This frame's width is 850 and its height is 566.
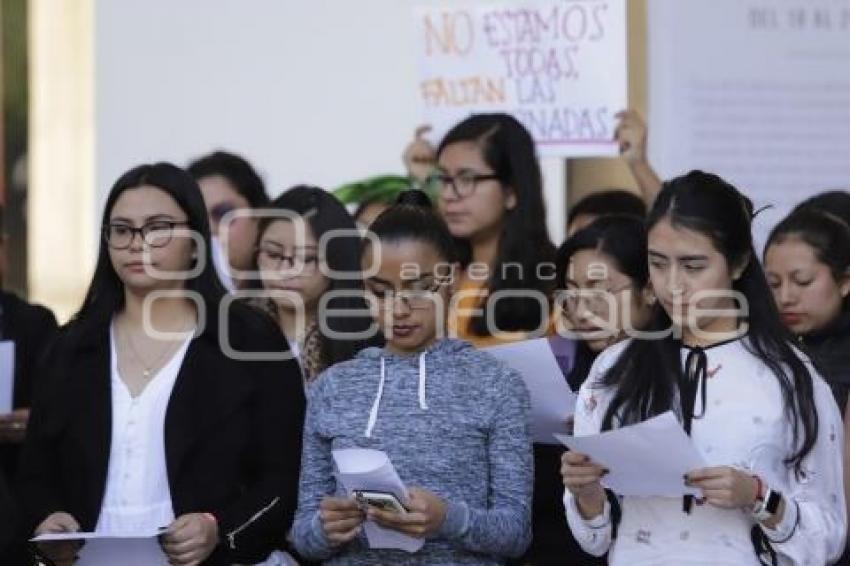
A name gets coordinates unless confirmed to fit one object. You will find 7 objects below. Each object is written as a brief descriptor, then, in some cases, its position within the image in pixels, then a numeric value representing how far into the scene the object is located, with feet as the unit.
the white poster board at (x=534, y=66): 44.73
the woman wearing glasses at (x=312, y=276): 37.19
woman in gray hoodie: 30.01
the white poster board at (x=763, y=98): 48.32
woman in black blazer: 32.14
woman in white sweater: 27.84
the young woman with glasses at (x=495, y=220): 36.40
